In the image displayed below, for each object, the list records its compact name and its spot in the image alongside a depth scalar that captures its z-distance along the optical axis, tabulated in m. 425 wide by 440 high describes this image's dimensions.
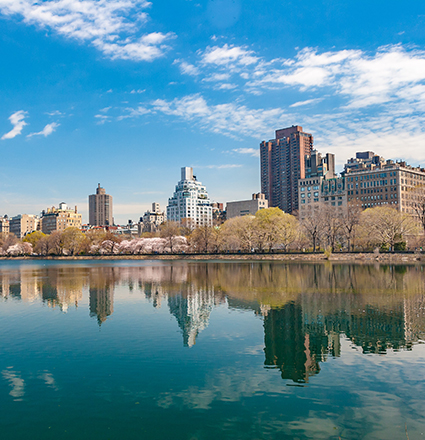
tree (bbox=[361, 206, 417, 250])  97.54
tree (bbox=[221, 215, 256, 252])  122.81
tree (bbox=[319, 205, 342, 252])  106.31
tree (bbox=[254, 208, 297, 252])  115.25
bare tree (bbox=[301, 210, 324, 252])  107.31
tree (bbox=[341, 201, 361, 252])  103.13
